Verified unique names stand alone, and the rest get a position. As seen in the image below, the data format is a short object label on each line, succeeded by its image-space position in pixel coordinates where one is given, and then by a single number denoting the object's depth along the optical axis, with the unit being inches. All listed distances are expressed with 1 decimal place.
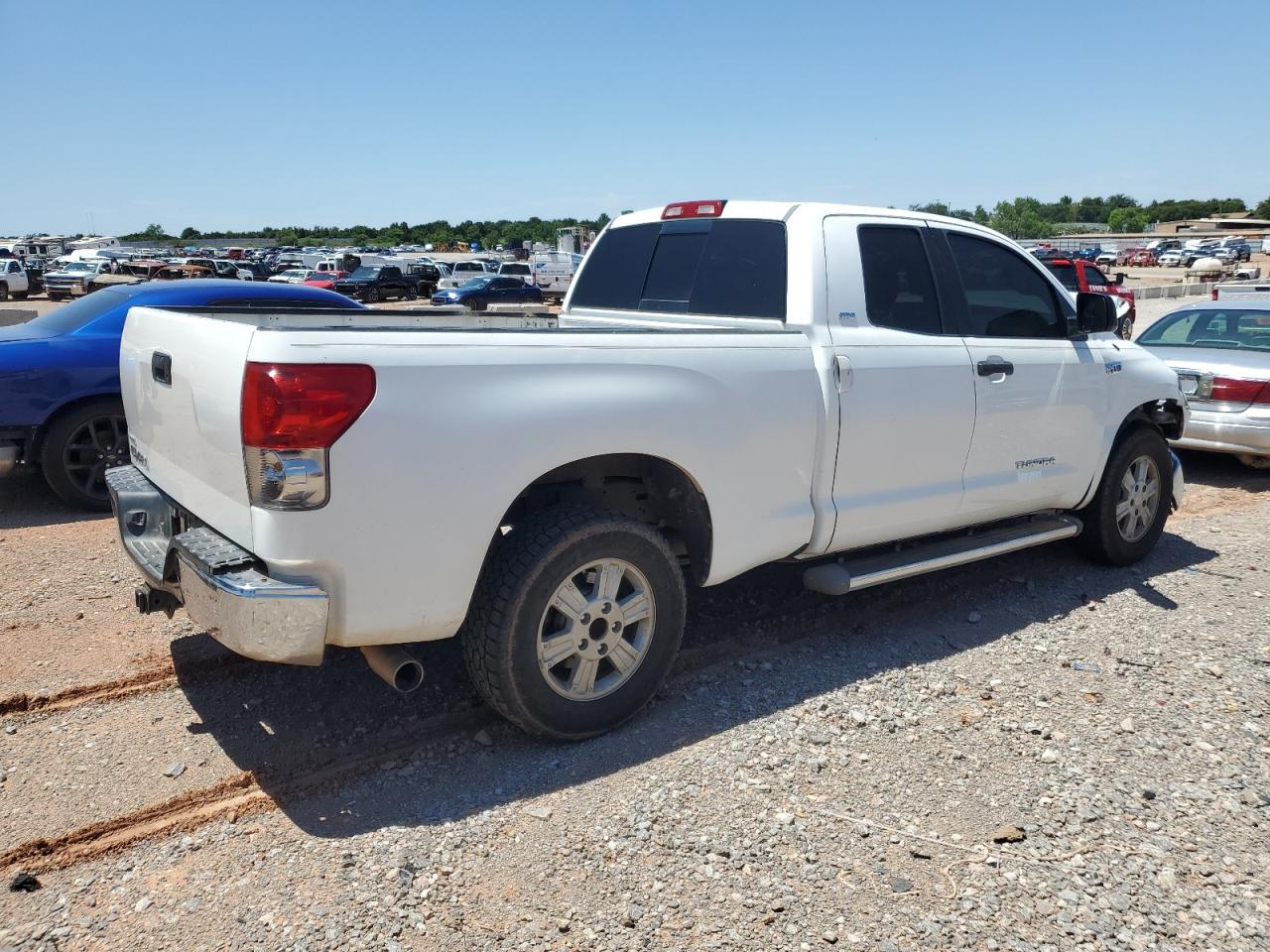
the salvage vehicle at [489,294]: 1323.8
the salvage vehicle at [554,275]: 1605.6
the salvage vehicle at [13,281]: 1542.8
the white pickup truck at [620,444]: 119.2
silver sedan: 326.0
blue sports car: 269.1
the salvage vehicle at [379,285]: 1561.3
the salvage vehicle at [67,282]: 1576.0
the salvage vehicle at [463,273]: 1531.7
